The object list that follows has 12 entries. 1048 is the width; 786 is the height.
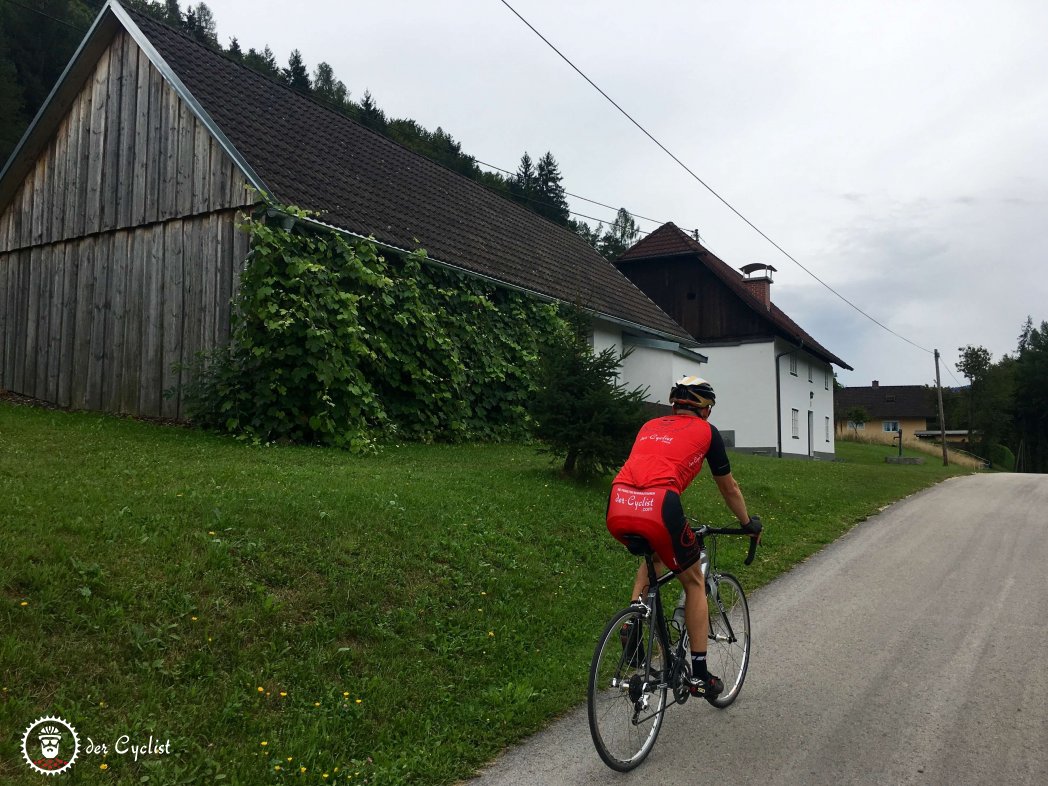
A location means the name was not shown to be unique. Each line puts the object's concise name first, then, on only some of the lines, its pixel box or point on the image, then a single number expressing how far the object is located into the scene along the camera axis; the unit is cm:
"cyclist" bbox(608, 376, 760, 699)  421
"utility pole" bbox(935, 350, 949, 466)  3684
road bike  405
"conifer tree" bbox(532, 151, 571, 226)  6256
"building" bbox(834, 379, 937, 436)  8056
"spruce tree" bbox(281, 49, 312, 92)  4950
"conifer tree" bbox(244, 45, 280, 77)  4843
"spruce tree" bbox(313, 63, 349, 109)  5569
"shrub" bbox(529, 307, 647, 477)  1067
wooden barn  1412
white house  3130
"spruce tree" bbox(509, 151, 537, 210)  5938
